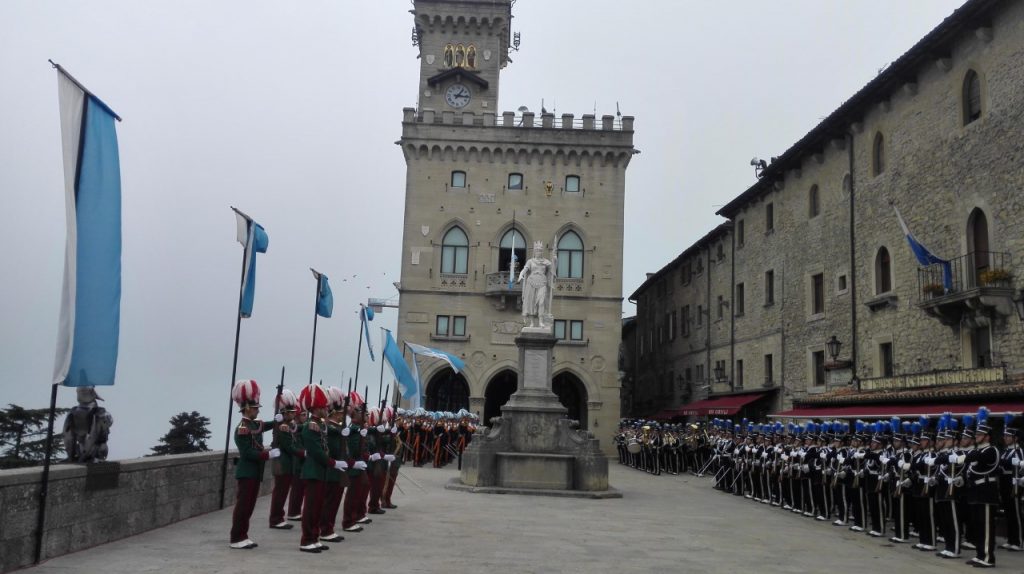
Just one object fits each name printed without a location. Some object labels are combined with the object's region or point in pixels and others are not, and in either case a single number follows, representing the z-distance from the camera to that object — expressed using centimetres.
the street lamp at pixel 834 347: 2805
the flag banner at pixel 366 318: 2457
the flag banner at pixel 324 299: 2066
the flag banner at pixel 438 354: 3691
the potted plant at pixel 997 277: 1978
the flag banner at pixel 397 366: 2881
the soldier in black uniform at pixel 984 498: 1165
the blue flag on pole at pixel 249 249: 1619
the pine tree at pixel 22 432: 1564
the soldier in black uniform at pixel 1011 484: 1278
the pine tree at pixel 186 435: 2212
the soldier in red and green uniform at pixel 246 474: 1080
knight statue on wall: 1027
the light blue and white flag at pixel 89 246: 948
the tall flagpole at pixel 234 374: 1486
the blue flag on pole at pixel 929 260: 2188
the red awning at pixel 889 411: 1609
